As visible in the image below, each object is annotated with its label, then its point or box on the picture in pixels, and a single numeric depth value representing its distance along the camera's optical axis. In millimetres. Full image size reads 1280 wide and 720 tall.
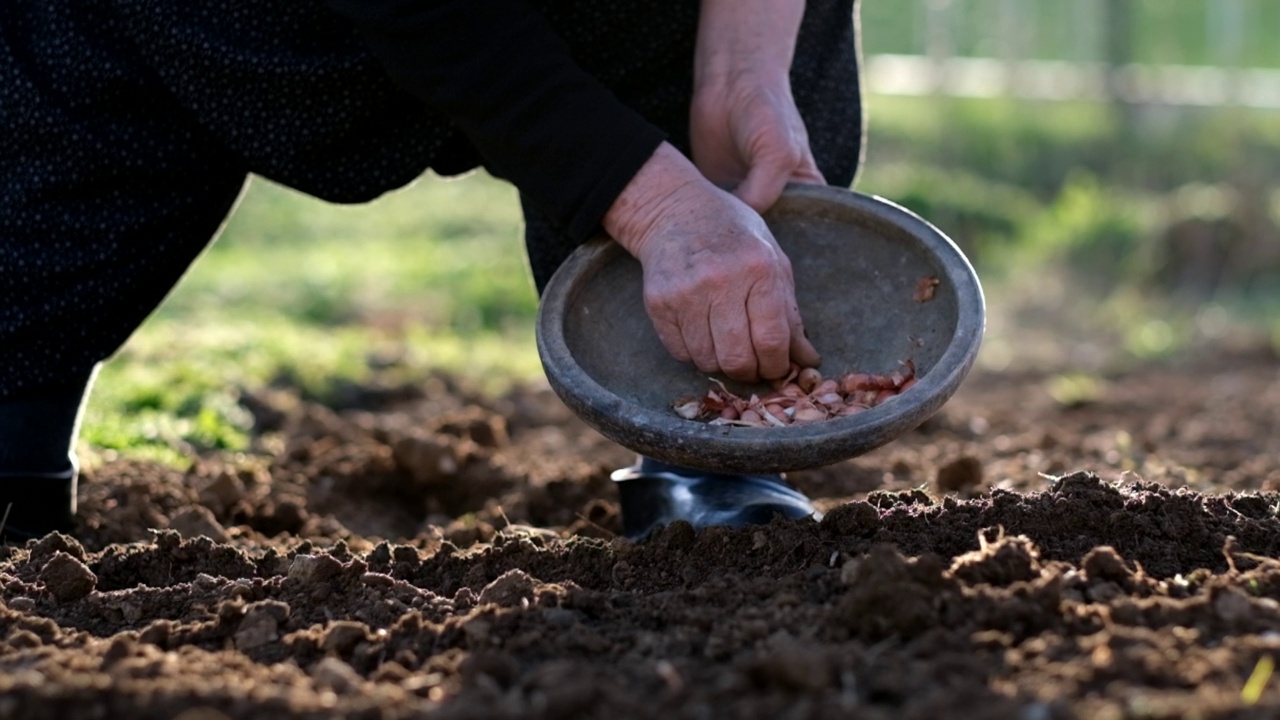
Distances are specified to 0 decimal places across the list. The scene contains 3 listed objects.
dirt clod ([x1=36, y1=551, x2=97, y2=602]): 2570
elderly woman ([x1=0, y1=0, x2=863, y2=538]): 2852
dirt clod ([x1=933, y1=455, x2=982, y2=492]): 3715
